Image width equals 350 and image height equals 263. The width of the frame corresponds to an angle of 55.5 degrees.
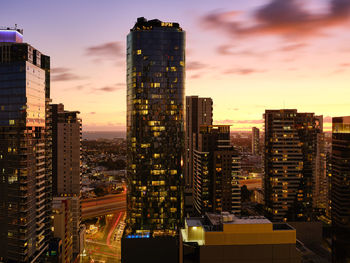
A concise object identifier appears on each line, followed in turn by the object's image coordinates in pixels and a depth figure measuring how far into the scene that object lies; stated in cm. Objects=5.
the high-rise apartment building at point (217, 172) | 14150
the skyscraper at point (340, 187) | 11694
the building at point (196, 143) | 15720
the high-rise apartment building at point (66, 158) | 14212
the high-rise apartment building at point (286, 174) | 15250
